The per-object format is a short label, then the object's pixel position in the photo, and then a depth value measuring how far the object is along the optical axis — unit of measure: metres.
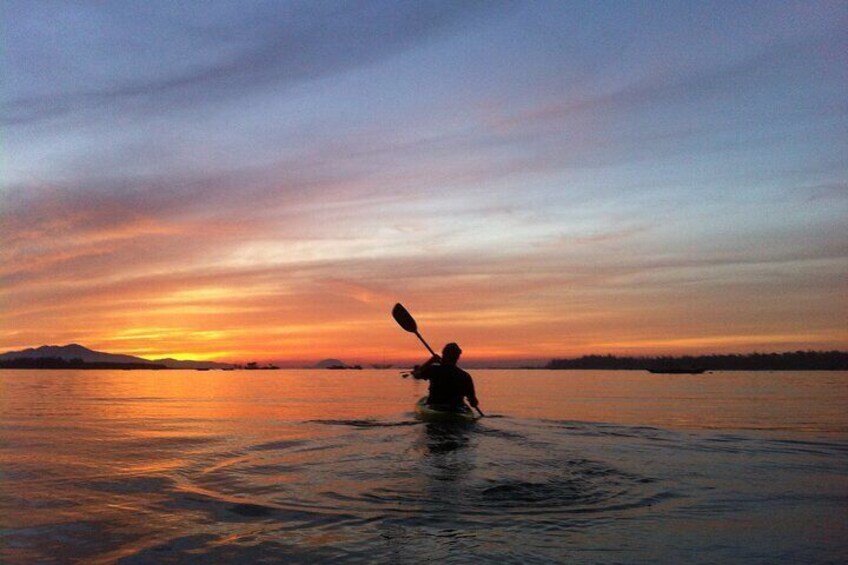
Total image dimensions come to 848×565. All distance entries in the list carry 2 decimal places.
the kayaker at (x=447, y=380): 18.06
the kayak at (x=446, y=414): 18.20
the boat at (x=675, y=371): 139.49
